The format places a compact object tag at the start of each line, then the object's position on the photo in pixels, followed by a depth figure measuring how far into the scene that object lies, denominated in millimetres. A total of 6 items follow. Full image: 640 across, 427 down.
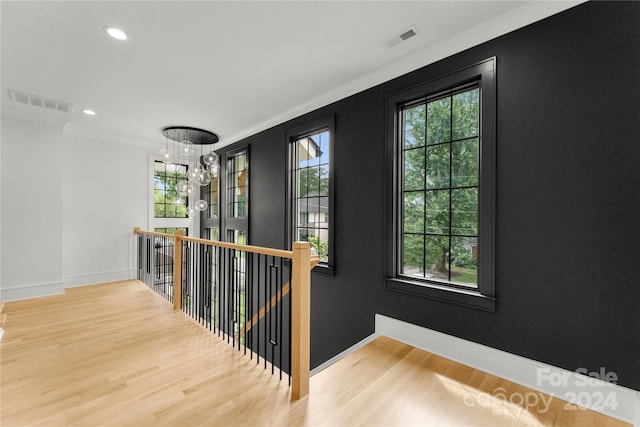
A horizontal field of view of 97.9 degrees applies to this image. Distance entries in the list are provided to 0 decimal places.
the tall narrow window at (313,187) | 3500
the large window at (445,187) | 2201
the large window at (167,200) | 5594
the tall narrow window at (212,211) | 5797
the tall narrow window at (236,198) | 4930
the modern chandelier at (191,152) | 3637
